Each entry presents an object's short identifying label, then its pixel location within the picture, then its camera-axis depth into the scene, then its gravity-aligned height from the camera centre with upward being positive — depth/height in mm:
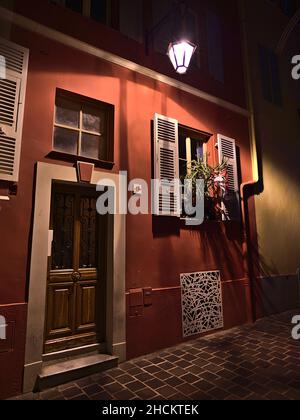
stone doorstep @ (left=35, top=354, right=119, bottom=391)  3396 -1488
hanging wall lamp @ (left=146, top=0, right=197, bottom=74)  4395 +3298
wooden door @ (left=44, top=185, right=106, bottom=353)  3965 -247
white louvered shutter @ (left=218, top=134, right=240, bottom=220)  5930 +1728
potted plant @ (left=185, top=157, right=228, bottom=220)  5488 +1515
